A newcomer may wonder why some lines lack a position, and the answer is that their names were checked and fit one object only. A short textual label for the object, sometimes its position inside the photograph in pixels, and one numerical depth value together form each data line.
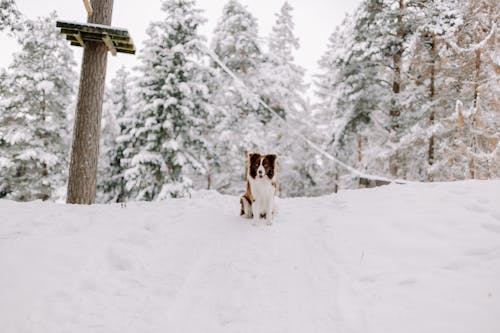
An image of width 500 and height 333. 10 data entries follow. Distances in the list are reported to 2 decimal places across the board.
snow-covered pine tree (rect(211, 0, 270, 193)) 16.75
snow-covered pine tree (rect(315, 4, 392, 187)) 14.38
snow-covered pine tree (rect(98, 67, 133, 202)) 16.88
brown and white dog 5.54
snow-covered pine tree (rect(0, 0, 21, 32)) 10.11
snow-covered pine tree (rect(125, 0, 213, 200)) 14.42
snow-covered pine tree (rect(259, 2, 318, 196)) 18.02
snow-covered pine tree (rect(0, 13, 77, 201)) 16.05
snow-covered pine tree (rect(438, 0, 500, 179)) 10.36
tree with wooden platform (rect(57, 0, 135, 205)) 6.84
